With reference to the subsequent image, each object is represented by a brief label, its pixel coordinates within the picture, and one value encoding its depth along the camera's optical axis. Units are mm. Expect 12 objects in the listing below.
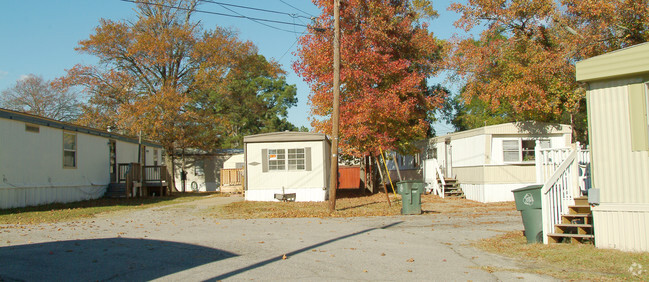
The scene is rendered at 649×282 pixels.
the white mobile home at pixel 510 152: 21859
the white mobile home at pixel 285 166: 21984
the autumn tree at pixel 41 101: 42625
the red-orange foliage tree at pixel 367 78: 23453
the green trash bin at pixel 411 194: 15625
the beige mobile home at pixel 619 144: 8023
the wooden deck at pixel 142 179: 23578
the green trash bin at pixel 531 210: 9203
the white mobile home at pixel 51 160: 17141
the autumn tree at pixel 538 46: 18484
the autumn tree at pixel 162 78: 31344
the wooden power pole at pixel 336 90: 15562
